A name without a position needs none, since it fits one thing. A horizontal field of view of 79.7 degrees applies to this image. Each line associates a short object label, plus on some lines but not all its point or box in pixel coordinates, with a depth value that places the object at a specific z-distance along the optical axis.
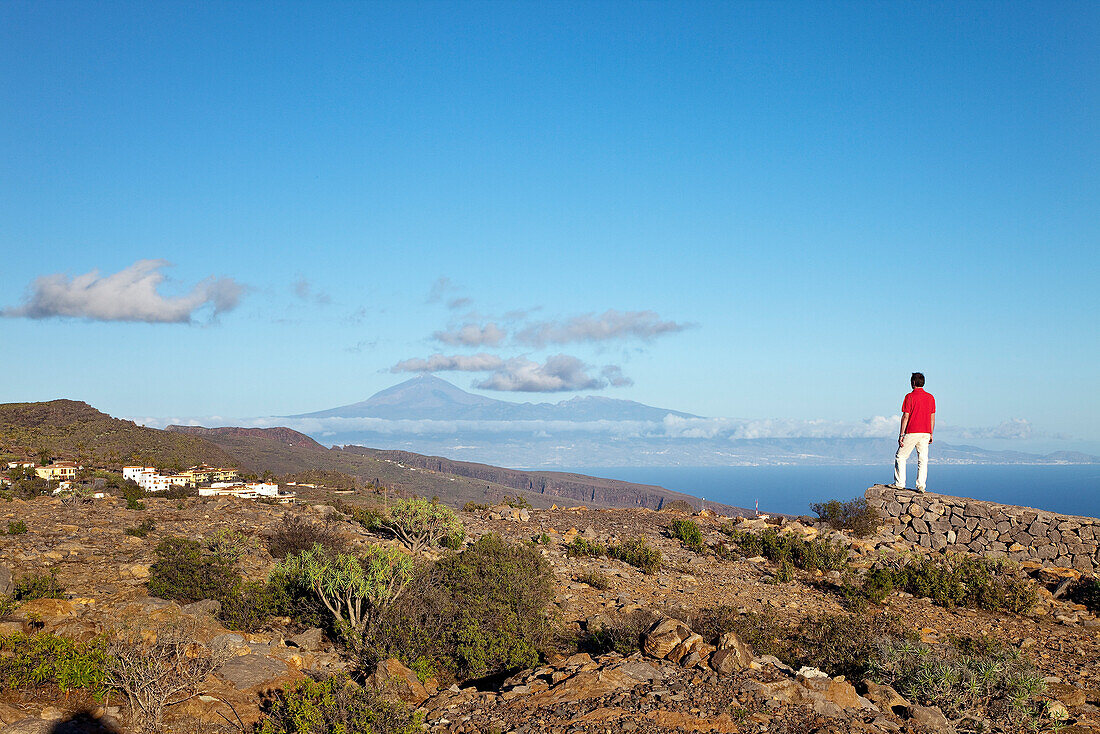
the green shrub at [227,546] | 10.45
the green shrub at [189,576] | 8.46
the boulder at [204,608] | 7.67
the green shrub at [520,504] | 18.95
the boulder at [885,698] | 5.59
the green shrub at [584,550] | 13.23
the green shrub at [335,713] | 4.89
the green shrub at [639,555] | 12.46
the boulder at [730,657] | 6.05
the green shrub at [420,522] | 13.23
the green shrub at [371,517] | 14.77
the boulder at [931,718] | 5.24
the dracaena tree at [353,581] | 7.56
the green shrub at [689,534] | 14.21
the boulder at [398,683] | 5.80
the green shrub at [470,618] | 6.89
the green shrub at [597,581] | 10.95
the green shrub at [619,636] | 6.94
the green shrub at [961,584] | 9.95
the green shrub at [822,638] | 6.90
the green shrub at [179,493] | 18.89
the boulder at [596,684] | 5.56
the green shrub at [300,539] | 11.62
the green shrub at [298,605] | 7.79
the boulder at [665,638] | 6.57
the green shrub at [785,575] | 11.72
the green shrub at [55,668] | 5.44
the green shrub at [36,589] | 7.78
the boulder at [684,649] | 6.46
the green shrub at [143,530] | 12.38
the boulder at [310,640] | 7.12
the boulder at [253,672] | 5.94
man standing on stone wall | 14.05
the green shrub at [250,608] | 7.61
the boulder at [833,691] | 5.57
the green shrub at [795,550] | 12.39
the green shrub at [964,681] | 5.59
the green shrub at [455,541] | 12.77
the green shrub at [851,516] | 15.25
